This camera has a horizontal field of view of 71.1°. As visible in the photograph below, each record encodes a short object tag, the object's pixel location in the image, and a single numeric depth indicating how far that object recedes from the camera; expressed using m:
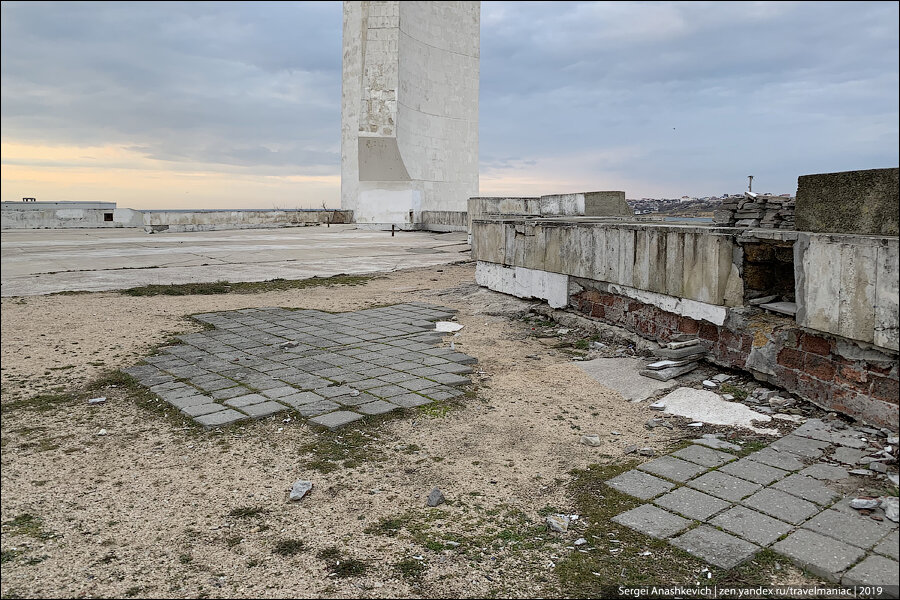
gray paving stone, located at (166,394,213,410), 4.02
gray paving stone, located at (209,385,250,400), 4.18
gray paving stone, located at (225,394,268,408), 4.02
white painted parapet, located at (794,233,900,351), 3.27
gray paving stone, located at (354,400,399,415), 3.88
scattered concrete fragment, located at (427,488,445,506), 2.80
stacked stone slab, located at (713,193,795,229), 4.36
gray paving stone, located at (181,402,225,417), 3.86
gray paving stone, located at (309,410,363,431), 3.67
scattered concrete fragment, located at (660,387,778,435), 3.78
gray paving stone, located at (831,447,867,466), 3.11
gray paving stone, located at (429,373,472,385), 4.54
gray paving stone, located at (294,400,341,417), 3.87
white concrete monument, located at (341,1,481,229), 22.53
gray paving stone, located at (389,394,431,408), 4.04
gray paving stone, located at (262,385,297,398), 4.21
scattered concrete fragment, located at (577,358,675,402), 4.38
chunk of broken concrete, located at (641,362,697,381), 4.50
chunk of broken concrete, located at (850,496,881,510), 2.65
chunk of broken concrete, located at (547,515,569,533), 2.60
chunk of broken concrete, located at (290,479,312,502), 2.83
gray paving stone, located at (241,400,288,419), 3.84
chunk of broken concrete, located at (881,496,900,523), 2.57
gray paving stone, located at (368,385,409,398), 4.22
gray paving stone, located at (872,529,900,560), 2.32
